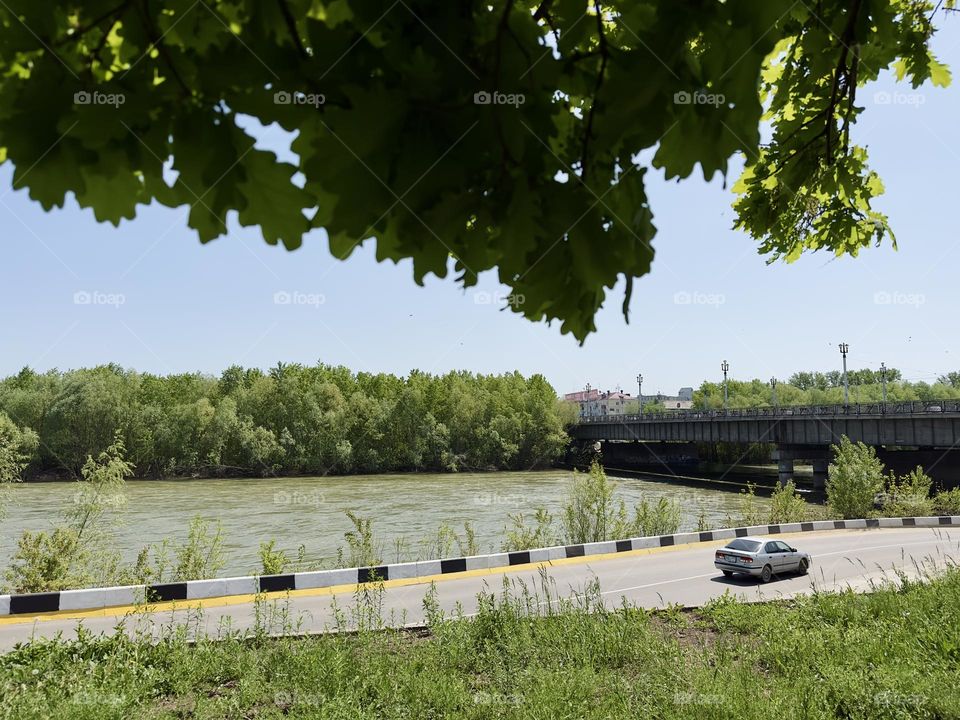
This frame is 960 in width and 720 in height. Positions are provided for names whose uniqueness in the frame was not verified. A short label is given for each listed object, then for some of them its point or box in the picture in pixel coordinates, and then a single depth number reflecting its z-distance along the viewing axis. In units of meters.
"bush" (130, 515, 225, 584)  12.01
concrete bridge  32.94
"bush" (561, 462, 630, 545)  16.92
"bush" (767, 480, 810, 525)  21.66
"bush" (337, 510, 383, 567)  12.70
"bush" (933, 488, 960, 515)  25.28
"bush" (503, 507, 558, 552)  15.46
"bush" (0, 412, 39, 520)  12.99
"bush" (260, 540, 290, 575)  12.02
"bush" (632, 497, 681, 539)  18.05
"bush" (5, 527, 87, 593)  11.08
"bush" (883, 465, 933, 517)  23.84
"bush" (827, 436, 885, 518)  22.72
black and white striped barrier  9.54
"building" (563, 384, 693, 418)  159.12
